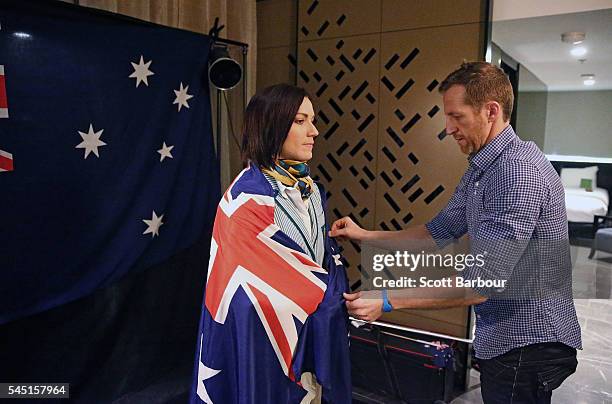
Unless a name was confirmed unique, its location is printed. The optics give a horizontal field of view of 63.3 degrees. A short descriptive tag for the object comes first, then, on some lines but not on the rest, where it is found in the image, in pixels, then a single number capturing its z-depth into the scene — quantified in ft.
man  4.58
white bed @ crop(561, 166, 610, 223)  8.16
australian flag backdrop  6.98
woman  5.01
